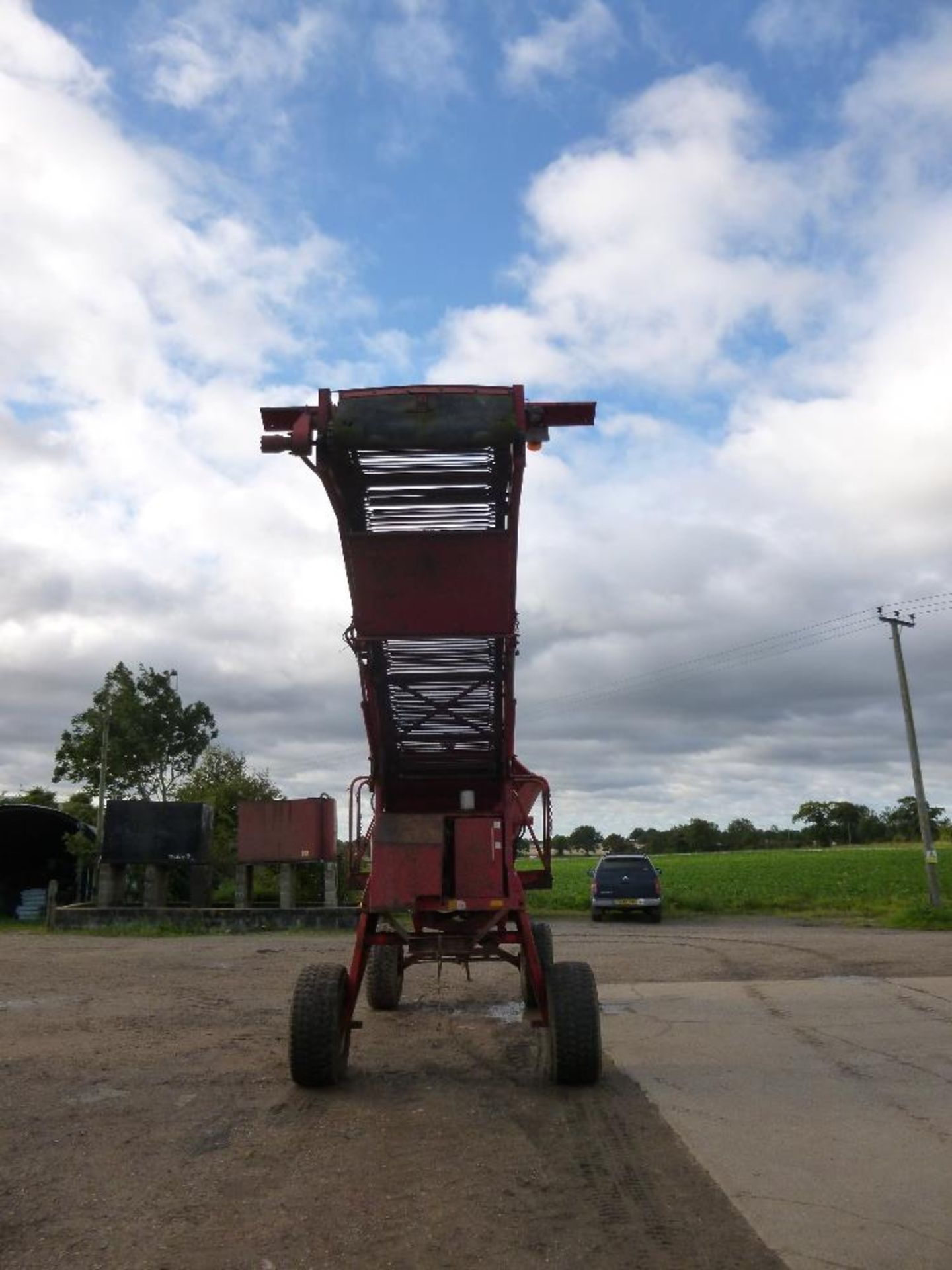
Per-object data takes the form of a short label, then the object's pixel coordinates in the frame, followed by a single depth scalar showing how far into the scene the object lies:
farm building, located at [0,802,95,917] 31.81
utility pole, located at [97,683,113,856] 38.47
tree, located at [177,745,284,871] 34.41
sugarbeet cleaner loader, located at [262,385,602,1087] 6.91
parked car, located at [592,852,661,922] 25.77
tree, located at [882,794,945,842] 127.69
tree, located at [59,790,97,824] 48.28
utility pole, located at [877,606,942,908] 26.62
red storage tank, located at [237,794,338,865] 25.97
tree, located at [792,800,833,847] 132.38
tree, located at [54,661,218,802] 52.53
